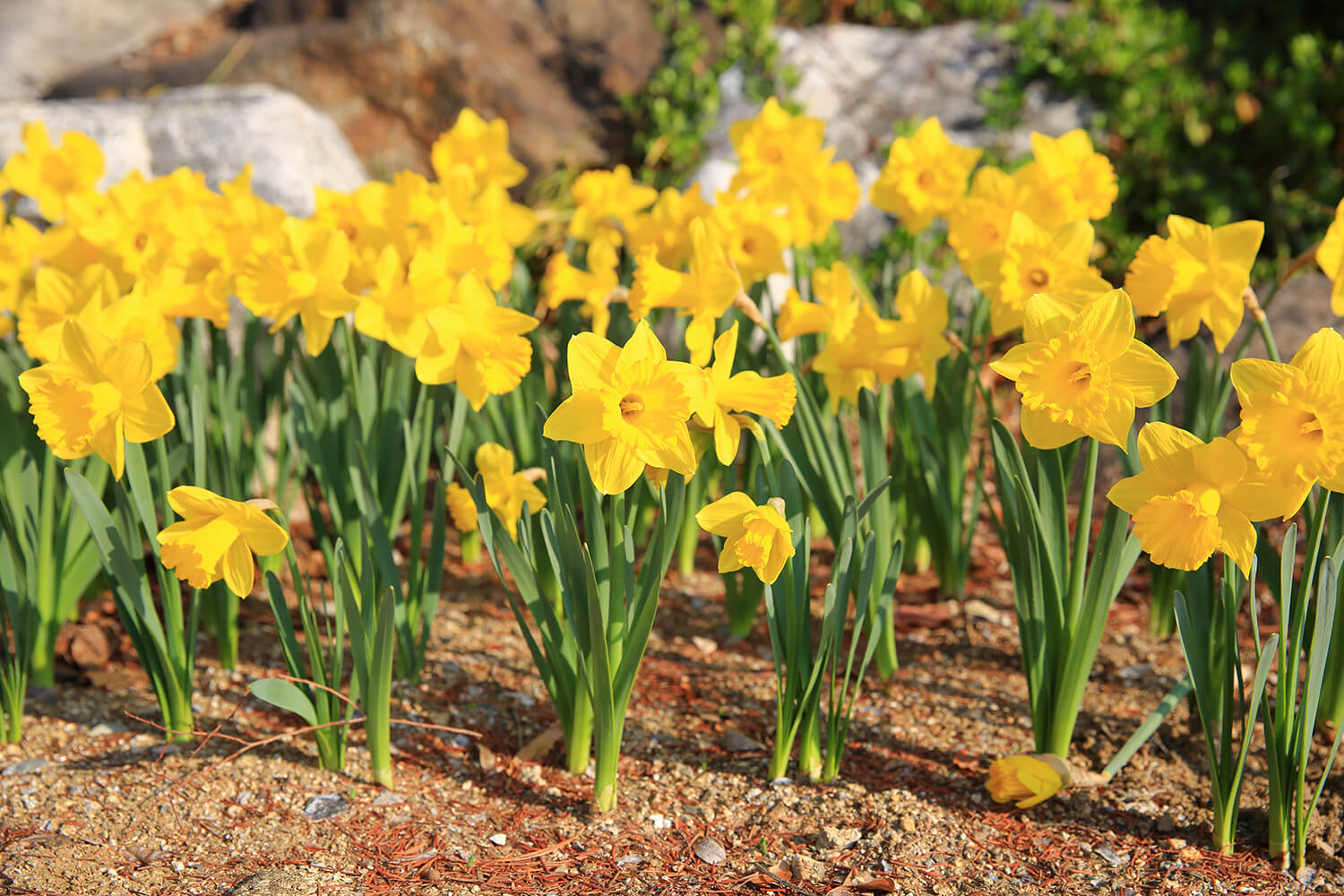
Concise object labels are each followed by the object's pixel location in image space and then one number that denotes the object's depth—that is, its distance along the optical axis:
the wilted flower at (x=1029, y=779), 1.84
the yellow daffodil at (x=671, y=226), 2.54
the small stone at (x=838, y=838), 1.83
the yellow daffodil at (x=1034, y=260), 1.90
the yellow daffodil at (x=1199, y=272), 1.78
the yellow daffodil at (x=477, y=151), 2.92
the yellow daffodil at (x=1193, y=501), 1.45
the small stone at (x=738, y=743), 2.12
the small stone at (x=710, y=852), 1.80
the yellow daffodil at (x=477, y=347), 1.94
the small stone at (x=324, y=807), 1.90
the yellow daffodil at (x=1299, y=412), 1.38
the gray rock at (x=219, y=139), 3.91
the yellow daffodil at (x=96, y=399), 1.72
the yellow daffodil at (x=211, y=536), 1.65
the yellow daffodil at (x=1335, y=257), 1.74
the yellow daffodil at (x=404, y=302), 2.05
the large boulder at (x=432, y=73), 5.16
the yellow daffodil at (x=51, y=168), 2.73
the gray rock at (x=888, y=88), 5.02
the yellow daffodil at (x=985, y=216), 2.20
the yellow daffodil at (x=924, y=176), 2.53
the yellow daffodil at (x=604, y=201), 2.93
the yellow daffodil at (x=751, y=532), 1.60
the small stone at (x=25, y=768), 2.00
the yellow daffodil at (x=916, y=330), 2.08
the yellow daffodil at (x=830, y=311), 2.20
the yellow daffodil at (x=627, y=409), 1.53
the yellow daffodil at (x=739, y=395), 1.64
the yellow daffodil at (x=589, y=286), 2.51
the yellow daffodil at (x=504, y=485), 2.05
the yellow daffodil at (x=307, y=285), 2.12
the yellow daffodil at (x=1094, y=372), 1.52
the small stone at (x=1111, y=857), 1.80
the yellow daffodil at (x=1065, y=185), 2.25
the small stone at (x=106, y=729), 2.16
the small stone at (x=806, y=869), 1.75
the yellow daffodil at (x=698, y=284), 2.02
